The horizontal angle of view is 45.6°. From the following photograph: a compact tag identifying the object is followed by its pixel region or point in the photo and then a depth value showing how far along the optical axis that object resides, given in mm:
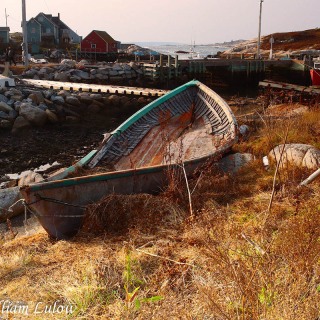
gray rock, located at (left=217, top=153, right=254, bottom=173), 8133
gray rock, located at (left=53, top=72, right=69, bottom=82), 26078
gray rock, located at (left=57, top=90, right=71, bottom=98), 19822
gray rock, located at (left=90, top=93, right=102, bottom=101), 20266
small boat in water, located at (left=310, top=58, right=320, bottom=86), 22272
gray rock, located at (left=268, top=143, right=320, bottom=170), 6715
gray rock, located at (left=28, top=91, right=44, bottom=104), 18531
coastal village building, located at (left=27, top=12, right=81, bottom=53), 54938
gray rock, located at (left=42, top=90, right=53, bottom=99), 19547
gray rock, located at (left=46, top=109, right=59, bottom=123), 17609
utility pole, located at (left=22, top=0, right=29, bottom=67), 25766
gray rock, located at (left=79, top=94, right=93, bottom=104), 20109
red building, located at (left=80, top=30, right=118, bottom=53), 47188
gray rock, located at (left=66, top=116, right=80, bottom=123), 18422
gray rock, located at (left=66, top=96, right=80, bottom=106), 19578
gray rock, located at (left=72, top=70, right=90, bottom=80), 27281
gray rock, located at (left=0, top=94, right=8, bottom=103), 17891
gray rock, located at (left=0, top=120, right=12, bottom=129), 16344
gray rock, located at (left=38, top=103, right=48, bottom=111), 18125
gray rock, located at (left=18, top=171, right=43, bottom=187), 9445
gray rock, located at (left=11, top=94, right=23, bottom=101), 18219
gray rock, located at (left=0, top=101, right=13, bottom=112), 17047
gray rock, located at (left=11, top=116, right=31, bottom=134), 16188
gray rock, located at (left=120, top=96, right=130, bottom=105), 20609
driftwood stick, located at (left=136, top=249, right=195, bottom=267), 3832
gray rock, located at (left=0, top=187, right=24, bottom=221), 7754
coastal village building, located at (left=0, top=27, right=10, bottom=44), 47500
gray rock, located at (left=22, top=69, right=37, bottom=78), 25984
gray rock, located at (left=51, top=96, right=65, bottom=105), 19250
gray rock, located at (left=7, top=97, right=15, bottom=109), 17609
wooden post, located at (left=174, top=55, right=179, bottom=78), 28609
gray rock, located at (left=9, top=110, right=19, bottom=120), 16950
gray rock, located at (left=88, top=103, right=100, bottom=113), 19734
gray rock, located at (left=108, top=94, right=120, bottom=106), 20531
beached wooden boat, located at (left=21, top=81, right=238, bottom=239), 5539
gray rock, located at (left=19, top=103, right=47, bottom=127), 16984
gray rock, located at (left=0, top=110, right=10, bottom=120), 16795
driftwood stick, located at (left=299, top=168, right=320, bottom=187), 5329
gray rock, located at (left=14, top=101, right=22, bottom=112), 17438
